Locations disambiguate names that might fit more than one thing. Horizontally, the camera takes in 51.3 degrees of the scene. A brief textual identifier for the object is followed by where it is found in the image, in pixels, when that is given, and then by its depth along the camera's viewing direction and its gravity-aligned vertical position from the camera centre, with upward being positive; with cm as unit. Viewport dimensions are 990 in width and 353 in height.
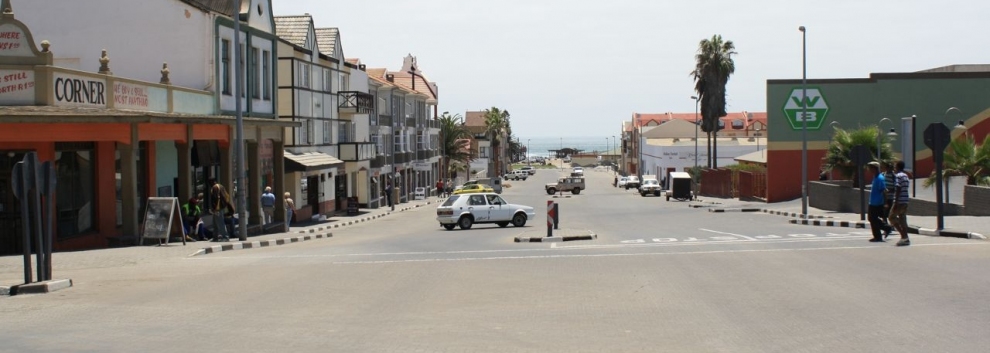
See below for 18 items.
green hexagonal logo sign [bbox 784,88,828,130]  5262 +256
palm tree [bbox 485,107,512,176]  15050 +499
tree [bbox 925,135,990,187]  3403 -13
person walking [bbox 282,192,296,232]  3763 -168
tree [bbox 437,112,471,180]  10319 +216
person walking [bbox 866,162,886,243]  1934 -86
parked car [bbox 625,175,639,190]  10412 -235
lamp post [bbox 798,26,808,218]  3969 +152
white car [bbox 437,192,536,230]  3538 -174
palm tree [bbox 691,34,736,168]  8075 +682
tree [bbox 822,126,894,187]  4078 +38
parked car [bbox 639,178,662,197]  8112 -224
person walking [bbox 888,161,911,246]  1862 -88
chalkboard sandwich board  2395 -125
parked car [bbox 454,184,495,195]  6334 -177
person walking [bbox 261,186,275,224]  3438 -131
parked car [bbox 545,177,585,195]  8762 -212
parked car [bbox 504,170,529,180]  14288 -201
